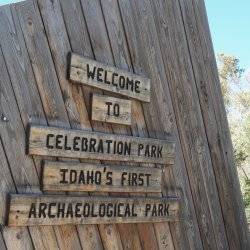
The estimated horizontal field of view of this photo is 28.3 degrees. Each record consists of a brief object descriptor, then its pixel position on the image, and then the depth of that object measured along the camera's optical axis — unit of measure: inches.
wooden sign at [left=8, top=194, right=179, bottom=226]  116.1
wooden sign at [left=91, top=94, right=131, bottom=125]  135.8
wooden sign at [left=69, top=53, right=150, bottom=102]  131.7
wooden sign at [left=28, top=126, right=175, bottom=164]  121.8
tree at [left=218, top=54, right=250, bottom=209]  1035.9
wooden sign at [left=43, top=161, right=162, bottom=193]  123.3
